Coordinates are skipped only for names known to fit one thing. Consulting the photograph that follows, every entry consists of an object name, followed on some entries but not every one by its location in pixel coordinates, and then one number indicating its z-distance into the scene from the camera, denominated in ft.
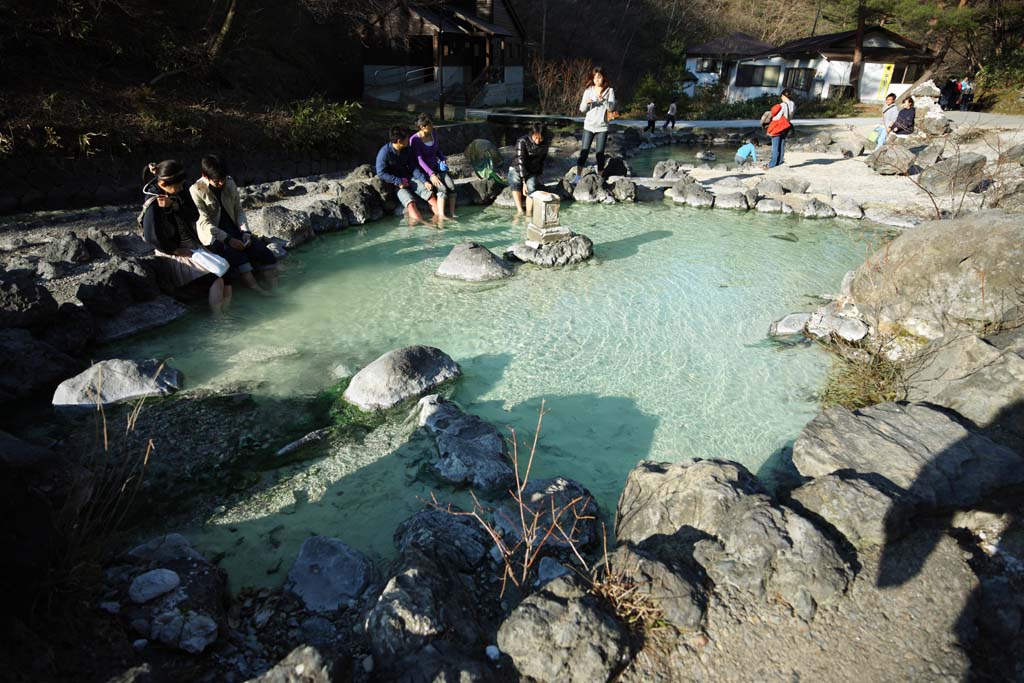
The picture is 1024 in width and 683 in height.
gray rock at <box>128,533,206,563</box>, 9.39
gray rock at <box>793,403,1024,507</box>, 10.12
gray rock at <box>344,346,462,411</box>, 14.84
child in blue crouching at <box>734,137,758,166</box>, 47.96
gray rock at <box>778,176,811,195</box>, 37.17
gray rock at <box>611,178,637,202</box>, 35.68
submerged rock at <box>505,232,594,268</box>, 24.93
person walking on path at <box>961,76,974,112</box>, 72.95
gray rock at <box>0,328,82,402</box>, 14.42
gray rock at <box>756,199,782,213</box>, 33.81
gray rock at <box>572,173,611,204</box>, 35.47
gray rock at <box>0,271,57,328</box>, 15.30
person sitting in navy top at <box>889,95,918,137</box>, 46.11
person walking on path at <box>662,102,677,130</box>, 69.15
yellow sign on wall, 87.15
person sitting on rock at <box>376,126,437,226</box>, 27.66
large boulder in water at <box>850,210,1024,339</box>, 15.61
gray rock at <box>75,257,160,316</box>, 17.44
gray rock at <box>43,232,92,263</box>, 20.92
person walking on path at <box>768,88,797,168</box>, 40.78
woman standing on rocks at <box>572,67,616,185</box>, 32.58
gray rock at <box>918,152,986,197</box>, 34.59
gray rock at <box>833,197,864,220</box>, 32.12
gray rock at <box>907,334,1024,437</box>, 11.99
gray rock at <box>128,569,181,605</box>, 8.44
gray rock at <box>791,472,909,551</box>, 8.92
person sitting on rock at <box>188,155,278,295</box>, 19.04
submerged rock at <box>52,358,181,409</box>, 14.17
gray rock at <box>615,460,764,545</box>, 9.51
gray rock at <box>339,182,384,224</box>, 29.86
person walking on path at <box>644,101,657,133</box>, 64.71
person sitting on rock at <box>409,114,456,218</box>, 28.28
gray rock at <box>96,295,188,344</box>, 17.69
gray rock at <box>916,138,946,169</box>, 43.42
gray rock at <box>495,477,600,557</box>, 10.44
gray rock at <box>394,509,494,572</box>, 9.61
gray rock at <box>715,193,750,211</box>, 34.37
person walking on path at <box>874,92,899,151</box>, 46.75
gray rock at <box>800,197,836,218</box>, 32.60
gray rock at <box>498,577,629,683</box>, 7.39
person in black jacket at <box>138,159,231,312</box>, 17.88
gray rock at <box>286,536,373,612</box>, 9.34
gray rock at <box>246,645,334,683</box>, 6.45
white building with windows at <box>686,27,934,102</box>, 86.38
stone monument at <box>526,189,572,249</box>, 24.90
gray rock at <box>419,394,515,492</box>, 12.41
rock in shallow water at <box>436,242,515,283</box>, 23.11
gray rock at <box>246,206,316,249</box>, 26.32
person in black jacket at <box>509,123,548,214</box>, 28.37
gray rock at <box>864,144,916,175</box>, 42.24
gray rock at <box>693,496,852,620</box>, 8.32
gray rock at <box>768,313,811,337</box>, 18.85
